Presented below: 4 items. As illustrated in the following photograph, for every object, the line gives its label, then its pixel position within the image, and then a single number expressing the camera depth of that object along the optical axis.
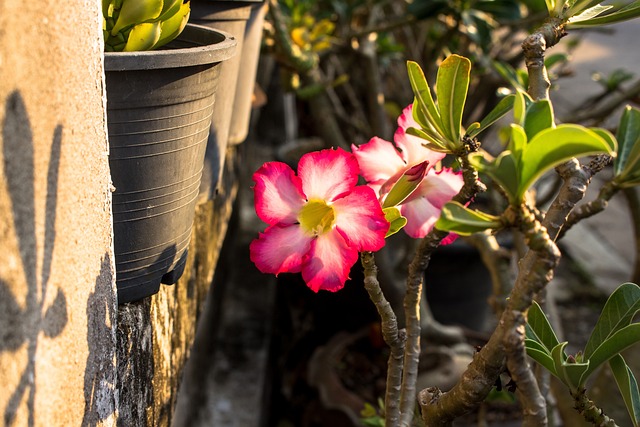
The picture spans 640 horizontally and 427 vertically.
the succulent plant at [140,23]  0.80
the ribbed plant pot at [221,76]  1.19
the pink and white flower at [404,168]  0.83
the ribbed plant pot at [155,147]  0.75
